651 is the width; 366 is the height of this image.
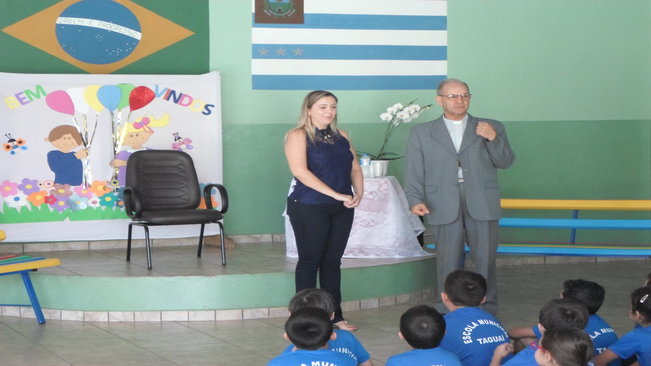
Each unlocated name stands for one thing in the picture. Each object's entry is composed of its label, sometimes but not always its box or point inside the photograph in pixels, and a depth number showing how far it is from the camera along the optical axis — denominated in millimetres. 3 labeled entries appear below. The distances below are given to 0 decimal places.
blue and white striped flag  8078
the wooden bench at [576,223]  7277
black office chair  7082
